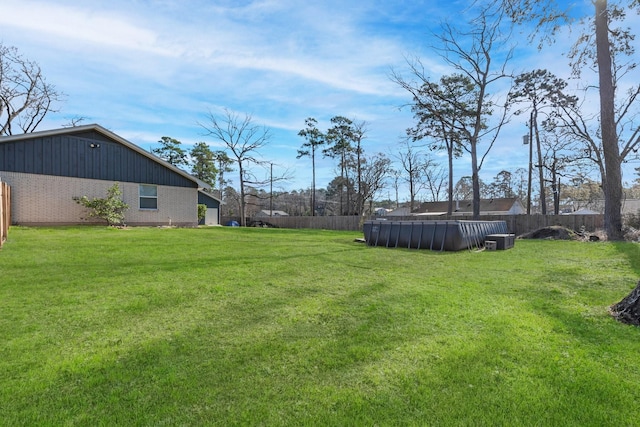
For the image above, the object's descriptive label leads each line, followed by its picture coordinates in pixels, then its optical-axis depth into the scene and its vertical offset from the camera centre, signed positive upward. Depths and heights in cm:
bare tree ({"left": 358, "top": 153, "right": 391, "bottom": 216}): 3341 +417
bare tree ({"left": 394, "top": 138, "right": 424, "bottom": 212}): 3502 +479
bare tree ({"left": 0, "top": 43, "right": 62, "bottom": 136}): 2089 +902
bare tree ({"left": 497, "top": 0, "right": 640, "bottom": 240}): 1162 +472
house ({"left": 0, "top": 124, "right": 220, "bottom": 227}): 1270 +182
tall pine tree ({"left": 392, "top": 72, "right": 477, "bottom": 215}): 1959 +720
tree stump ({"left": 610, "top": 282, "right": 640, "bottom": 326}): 329 -108
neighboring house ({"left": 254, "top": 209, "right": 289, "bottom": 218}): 5438 +39
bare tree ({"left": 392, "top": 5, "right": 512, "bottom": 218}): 1727 +871
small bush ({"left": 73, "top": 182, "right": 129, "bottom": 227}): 1364 +45
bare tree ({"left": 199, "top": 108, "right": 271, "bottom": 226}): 2588 +686
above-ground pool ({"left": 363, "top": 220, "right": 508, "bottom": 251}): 1013 -75
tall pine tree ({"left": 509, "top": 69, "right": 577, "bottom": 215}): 2069 +836
